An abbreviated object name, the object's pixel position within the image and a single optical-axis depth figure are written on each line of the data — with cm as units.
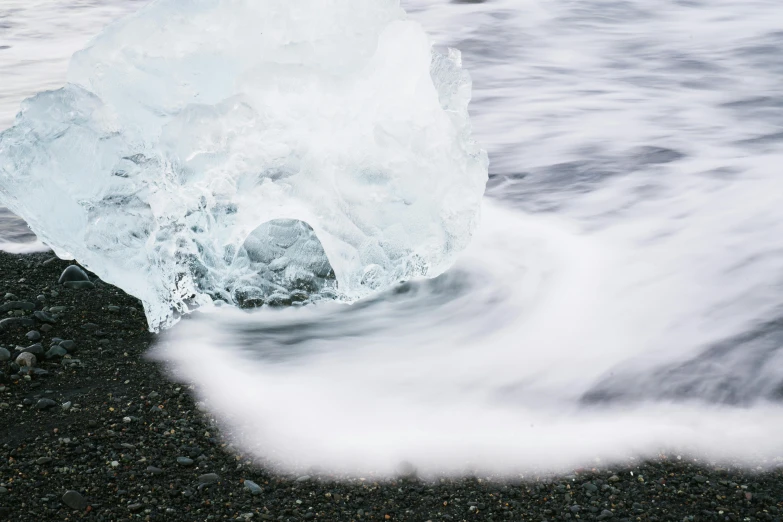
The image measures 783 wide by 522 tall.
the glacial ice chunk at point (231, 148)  310
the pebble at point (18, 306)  323
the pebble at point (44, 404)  270
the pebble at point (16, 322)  311
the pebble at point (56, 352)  297
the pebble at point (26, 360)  291
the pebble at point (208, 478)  241
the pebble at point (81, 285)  349
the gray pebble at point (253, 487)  239
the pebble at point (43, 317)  317
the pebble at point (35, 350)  297
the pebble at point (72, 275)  354
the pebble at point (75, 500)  227
